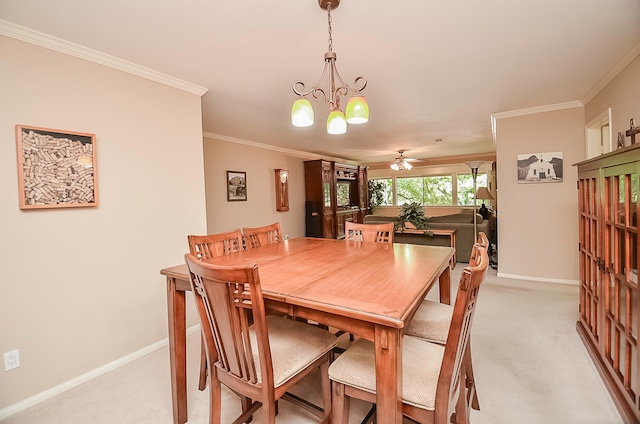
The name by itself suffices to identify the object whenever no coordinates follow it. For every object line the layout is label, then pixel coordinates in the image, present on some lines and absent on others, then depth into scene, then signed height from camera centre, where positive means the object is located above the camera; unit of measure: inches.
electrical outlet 70.9 -33.4
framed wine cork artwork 72.9 +12.3
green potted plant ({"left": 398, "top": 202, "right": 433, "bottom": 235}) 192.1 -9.2
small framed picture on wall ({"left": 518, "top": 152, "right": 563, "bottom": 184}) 150.7 +15.2
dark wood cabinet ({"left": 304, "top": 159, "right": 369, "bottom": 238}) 277.6 +7.7
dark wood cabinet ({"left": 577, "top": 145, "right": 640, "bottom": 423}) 59.2 -17.4
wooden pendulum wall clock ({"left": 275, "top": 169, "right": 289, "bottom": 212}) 247.6 +15.7
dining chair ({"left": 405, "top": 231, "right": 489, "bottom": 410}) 59.3 -24.9
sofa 195.9 -21.7
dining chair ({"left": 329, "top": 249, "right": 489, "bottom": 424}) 39.9 -25.8
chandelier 65.4 +20.8
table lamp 196.1 +3.7
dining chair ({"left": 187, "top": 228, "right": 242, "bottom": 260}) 76.1 -9.2
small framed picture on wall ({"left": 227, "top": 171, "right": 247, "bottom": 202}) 209.5 +16.4
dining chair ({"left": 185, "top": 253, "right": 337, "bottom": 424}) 43.1 -23.7
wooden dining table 40.6 -14.0
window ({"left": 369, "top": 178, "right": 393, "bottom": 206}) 382.9 +15.6
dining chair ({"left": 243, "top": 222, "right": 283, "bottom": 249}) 95.2 -9.1
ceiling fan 269.6 +34.8
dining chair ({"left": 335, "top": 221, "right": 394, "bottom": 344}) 100.5 -9.9
